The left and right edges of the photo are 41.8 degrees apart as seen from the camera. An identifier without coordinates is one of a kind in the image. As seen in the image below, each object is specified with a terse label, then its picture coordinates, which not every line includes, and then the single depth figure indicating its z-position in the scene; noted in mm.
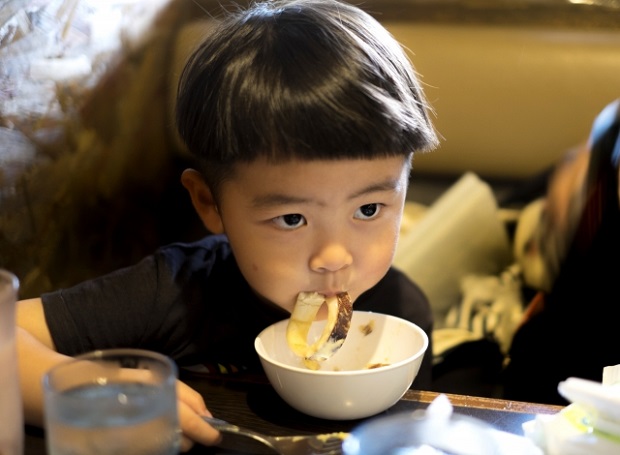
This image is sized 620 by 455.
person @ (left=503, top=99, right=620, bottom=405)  1431
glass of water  683
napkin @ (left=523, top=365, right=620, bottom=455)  783
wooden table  866
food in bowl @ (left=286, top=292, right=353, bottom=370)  1014
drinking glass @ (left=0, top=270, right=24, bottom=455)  741
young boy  951
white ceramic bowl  868
